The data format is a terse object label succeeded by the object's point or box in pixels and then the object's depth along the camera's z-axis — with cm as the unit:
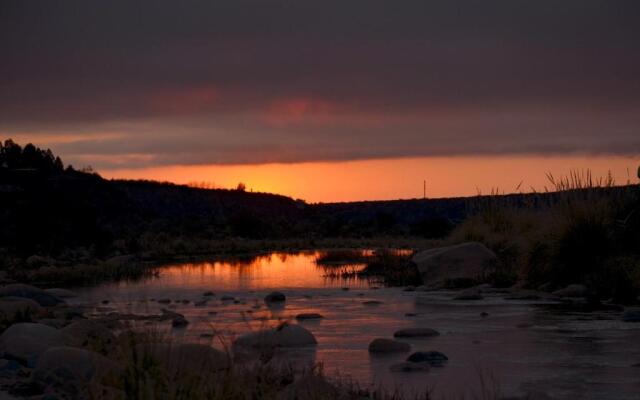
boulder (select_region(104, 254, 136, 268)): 2382
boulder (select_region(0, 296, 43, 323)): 1133
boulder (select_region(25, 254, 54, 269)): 2506
